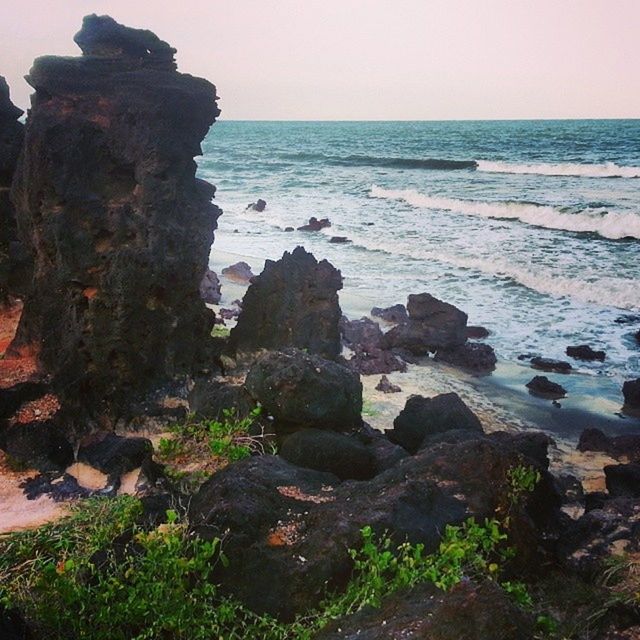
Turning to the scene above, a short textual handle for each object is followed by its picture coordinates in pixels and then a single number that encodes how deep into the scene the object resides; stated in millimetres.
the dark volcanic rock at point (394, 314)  13289
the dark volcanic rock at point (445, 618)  2496
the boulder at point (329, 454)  5566
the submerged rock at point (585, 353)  11297
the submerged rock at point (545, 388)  9938
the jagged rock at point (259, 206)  29798
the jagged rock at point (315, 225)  24378
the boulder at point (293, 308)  8836
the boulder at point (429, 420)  6930
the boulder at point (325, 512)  3785
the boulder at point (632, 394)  9492
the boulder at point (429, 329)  11633
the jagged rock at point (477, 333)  12522
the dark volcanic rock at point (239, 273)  16161
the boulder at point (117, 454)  5633
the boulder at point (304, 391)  5938
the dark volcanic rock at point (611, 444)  7887
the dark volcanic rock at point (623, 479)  6562
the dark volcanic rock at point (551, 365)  10859
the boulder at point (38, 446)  5676
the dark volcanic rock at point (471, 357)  11031
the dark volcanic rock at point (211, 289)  13586
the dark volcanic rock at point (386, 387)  9544
